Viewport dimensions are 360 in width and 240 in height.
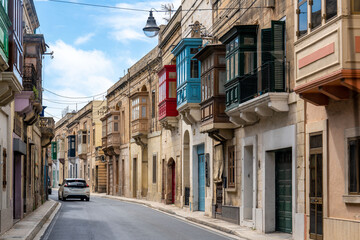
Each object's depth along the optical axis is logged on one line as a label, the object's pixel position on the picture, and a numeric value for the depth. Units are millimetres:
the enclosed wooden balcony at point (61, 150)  86644
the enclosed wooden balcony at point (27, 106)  21266
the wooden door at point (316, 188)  14797
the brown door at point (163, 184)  35947
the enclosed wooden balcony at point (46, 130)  35562
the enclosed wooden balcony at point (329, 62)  12453
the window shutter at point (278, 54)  17344
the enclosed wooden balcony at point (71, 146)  76438
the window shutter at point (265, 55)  17828
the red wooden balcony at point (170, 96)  32375
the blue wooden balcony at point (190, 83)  27250
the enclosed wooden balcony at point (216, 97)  22688
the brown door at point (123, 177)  48866
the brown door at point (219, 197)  24012
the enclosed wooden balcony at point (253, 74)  17344
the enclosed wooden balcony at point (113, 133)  50812
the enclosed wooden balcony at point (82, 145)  69000
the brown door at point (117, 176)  51984
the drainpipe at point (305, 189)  15584
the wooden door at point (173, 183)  34688
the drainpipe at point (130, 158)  45750
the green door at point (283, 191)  17859
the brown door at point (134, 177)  44969
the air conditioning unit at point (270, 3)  18500
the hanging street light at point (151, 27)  23734
